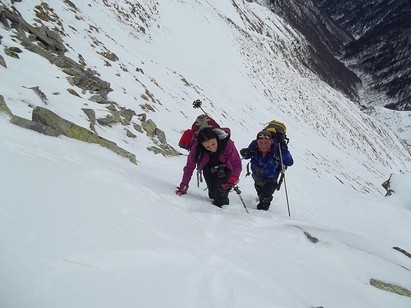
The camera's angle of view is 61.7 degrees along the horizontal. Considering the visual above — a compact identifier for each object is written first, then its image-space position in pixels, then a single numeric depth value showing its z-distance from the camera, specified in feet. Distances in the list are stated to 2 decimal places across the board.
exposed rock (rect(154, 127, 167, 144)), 32.97
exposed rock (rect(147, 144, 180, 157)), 29.39
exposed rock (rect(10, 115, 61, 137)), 15.24
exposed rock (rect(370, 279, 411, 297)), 14.25
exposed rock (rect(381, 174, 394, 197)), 48.03
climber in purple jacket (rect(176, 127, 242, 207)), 17.72
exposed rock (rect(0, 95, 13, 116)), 15.96
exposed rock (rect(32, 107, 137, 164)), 17.65
